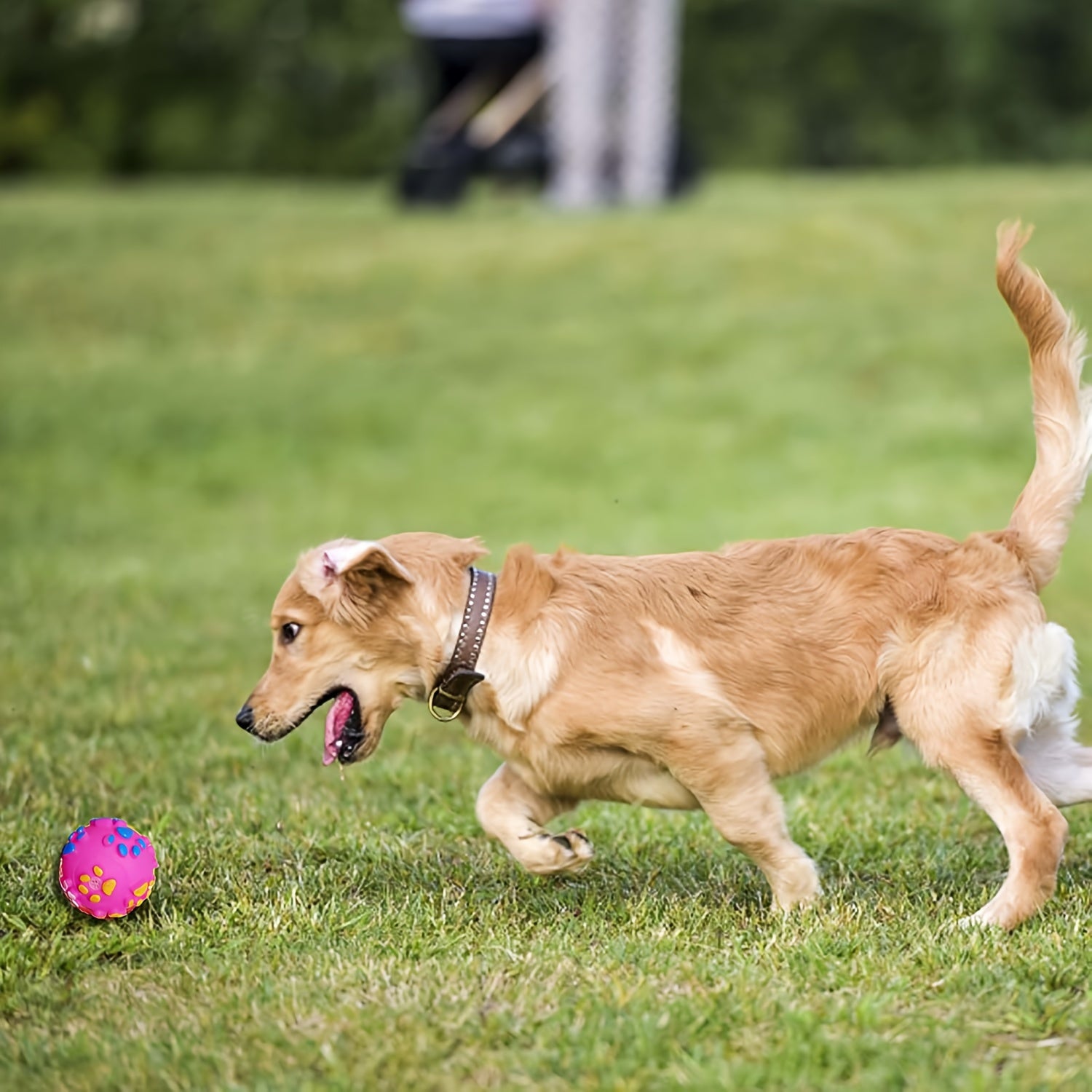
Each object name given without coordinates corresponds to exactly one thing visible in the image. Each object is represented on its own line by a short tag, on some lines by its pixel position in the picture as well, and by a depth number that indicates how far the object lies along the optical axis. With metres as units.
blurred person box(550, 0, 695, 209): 43.56
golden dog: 9.37
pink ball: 9.30
